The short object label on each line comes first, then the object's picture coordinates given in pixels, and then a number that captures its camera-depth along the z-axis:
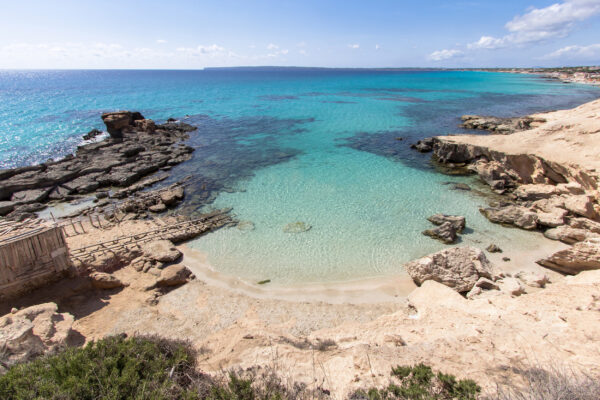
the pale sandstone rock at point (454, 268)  11.11
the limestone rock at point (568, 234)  13.48
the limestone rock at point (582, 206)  14.95
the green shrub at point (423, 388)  5.27
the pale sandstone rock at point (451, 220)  15.62
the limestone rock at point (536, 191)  17.46
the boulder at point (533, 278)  10.73
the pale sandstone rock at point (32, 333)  7.23
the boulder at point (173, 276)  12.27
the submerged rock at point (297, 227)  16.22
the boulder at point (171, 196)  19.46
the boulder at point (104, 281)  11.98
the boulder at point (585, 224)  13.78
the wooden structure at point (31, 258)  10.41
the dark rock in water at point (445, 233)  14.80
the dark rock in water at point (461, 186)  21.17
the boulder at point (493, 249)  13.80
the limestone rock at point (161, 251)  13.82
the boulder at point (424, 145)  29.44
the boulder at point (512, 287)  9.98
